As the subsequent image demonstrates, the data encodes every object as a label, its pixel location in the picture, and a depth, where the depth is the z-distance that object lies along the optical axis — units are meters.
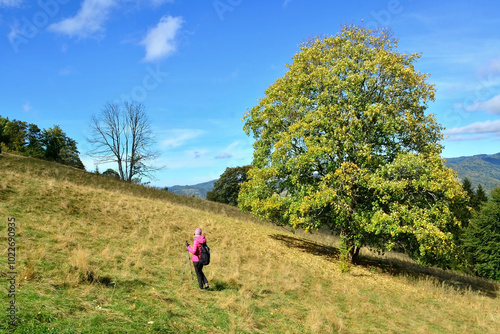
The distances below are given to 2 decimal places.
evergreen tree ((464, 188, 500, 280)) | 35.69
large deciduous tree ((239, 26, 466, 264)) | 15.34
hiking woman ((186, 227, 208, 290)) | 10.62
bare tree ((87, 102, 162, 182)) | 48.66
